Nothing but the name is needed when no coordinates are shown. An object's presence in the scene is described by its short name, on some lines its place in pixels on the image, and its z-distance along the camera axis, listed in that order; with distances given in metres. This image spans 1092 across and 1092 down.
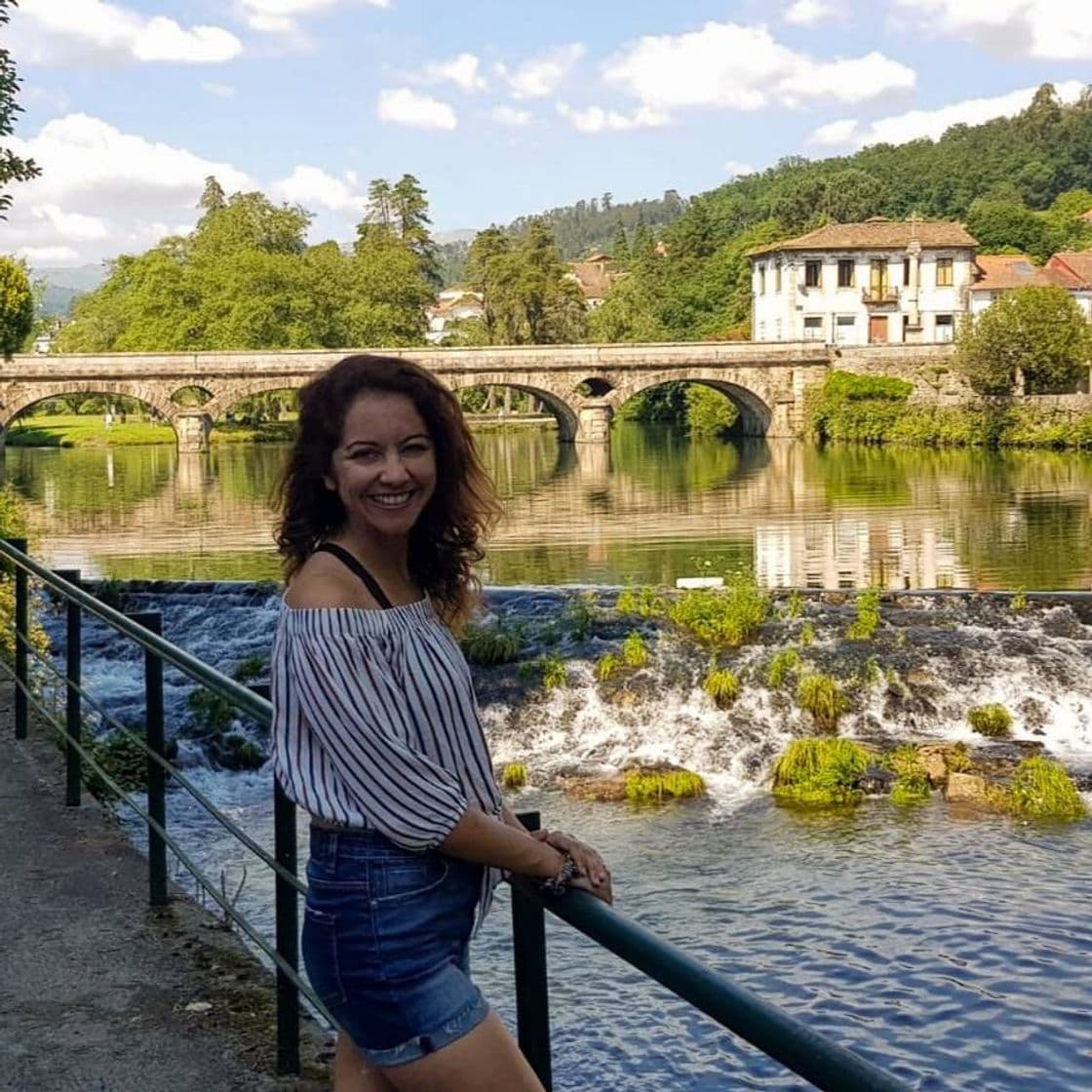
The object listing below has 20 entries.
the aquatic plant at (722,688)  14.18
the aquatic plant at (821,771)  12.12
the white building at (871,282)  61.97
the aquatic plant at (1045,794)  11.55
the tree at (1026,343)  47.94
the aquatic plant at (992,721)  13.85
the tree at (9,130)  12.01
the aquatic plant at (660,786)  12.30
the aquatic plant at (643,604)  16.66
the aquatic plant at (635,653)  14.95
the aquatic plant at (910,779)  11.95
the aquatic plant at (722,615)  15.53
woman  2.23
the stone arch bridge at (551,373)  53.31
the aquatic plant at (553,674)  14.52
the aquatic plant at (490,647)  15.25
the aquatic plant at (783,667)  14.38
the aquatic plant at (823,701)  13.93
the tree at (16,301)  39.03
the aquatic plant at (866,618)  15.59
